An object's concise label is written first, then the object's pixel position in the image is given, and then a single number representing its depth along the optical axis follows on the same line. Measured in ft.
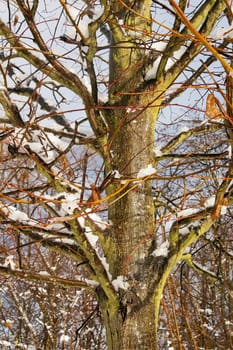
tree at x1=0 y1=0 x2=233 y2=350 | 7.18
